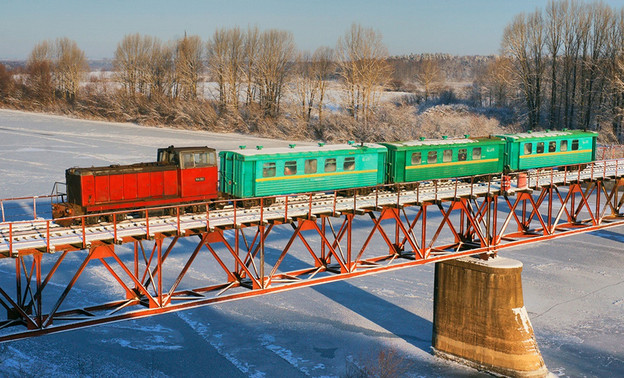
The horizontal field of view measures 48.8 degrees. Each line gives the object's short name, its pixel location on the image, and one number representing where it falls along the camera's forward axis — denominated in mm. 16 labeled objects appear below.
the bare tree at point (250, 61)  107938
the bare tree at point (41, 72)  133375
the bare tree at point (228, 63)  108688
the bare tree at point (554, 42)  90500
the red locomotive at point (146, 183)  25766
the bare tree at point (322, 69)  102862
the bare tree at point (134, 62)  122688
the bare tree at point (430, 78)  124562
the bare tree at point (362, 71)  97500
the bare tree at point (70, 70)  132375
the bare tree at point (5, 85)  138125
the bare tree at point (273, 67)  106938
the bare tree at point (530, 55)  92188
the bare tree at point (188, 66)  116812
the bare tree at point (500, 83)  108025
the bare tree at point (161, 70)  121125
